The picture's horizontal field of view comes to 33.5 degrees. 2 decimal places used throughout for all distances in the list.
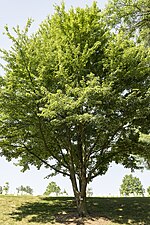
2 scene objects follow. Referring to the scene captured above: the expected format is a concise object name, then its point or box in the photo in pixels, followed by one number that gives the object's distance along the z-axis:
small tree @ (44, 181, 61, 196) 61.53
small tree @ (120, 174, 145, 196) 58.62
